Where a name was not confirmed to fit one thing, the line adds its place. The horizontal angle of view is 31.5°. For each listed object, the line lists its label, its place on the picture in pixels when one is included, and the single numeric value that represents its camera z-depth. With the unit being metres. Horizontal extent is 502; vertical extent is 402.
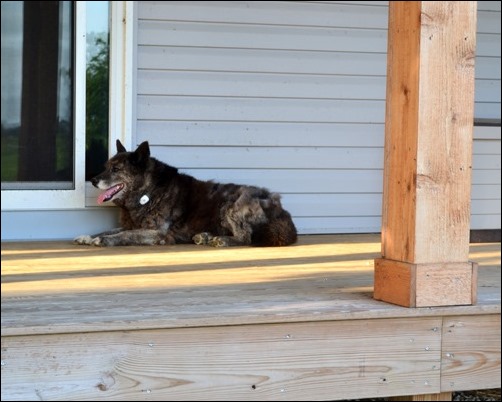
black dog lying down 5.70
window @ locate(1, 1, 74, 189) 5.70
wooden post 3.29
